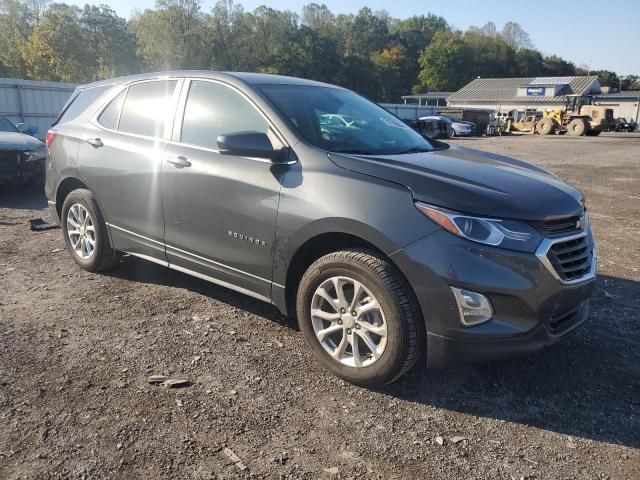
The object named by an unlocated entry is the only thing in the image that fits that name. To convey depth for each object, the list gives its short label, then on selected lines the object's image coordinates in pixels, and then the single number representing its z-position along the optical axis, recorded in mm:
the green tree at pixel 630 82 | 109019
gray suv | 2721
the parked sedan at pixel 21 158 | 8312
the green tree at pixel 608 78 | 109375
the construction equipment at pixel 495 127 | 40844
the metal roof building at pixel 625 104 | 61938
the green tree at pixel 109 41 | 69000
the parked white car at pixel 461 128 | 36969
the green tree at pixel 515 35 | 133912
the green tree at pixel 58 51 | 58750
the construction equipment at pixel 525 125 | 42719
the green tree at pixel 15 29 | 60281
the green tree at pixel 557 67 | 106875
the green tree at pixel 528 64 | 105375
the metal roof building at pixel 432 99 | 77606
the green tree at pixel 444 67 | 95938
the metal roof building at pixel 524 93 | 62688
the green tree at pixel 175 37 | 61219
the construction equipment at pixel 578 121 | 39406
